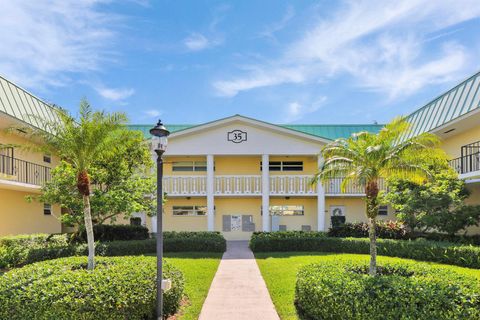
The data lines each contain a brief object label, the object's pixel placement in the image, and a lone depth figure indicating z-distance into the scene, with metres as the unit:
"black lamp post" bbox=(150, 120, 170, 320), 7.02
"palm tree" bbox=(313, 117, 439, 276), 9.19
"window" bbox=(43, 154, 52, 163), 20.05
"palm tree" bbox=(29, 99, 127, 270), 9.33
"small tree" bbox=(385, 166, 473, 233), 14.67
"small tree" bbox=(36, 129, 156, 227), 14.38
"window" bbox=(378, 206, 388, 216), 23.19
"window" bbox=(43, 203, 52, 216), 19.83
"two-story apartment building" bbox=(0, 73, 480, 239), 16.19
